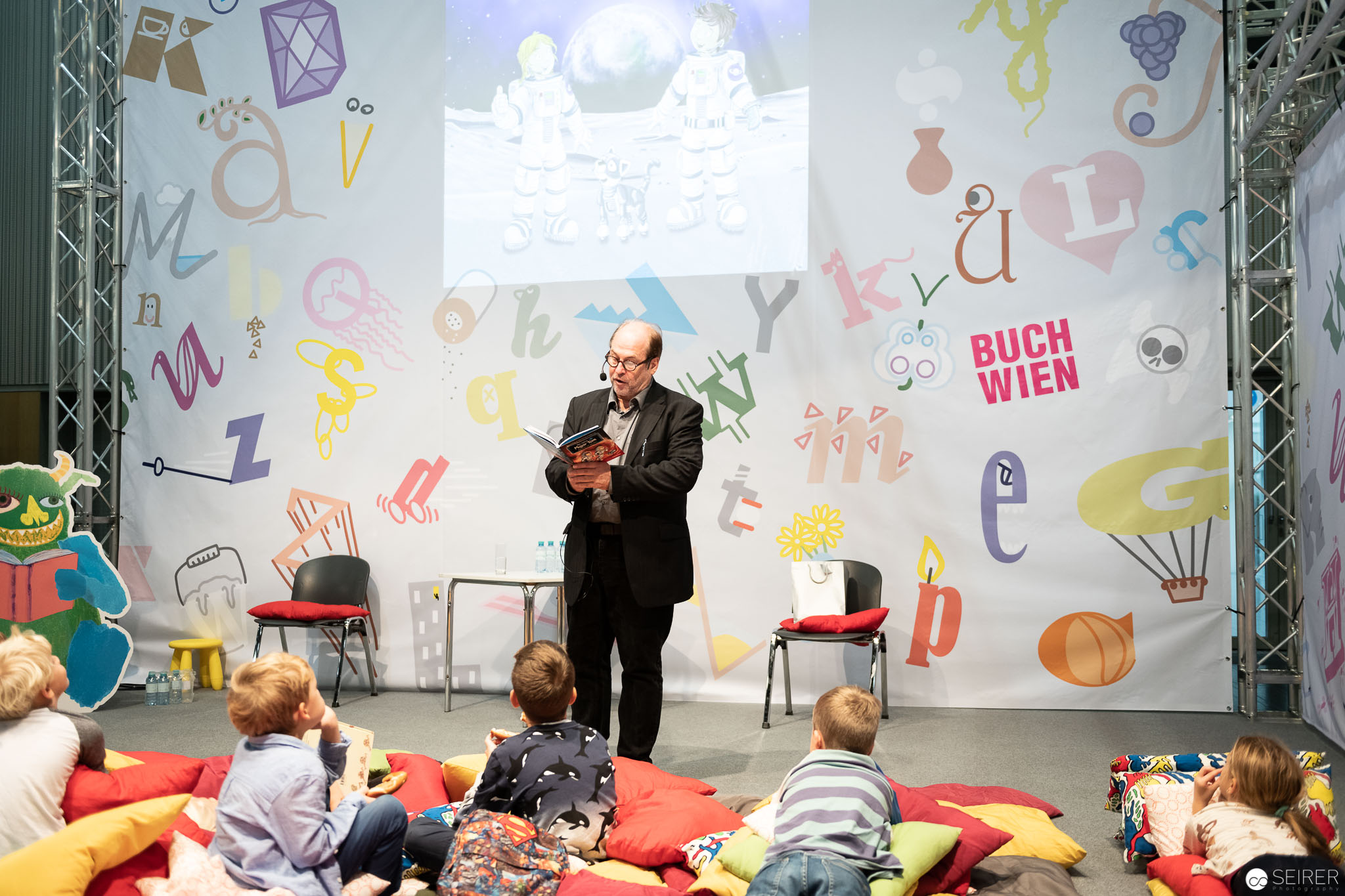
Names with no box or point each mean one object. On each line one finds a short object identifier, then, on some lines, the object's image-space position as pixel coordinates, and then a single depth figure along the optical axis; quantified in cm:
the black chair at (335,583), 516
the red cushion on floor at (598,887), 212
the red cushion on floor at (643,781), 278
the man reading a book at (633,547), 314
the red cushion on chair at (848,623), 431
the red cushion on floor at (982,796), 298
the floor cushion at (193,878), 195
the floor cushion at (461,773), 288
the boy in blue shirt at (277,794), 195
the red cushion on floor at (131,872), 200
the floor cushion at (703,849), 240
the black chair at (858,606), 435
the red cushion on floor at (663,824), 240
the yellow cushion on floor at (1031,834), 262
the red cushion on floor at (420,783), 279
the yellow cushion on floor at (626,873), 232
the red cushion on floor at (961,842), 229
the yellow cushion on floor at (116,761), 259
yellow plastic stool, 530
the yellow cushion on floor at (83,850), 186
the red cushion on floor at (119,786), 212
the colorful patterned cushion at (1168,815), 254
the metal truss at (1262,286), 434
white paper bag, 459
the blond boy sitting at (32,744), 203
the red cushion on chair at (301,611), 477
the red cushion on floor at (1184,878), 215
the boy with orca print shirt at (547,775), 227
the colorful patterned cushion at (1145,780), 262
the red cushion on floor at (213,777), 241
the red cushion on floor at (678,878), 237
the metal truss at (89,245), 534
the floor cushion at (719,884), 222
